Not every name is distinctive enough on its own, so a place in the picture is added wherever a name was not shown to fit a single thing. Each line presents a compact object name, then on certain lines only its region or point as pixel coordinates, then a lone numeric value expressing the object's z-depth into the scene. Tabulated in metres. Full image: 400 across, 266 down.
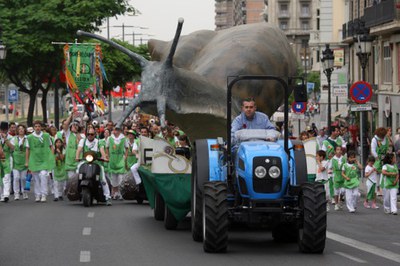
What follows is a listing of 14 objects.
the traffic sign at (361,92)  31.83
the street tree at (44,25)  56.00
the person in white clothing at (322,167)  27.31
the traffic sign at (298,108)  47.38
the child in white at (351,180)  25.59
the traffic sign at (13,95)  62.28
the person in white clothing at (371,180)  26.62
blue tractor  14.81
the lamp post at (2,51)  37.49
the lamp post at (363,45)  34.25
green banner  48.16
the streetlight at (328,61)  42.67
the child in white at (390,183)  25.05
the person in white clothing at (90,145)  27.28
